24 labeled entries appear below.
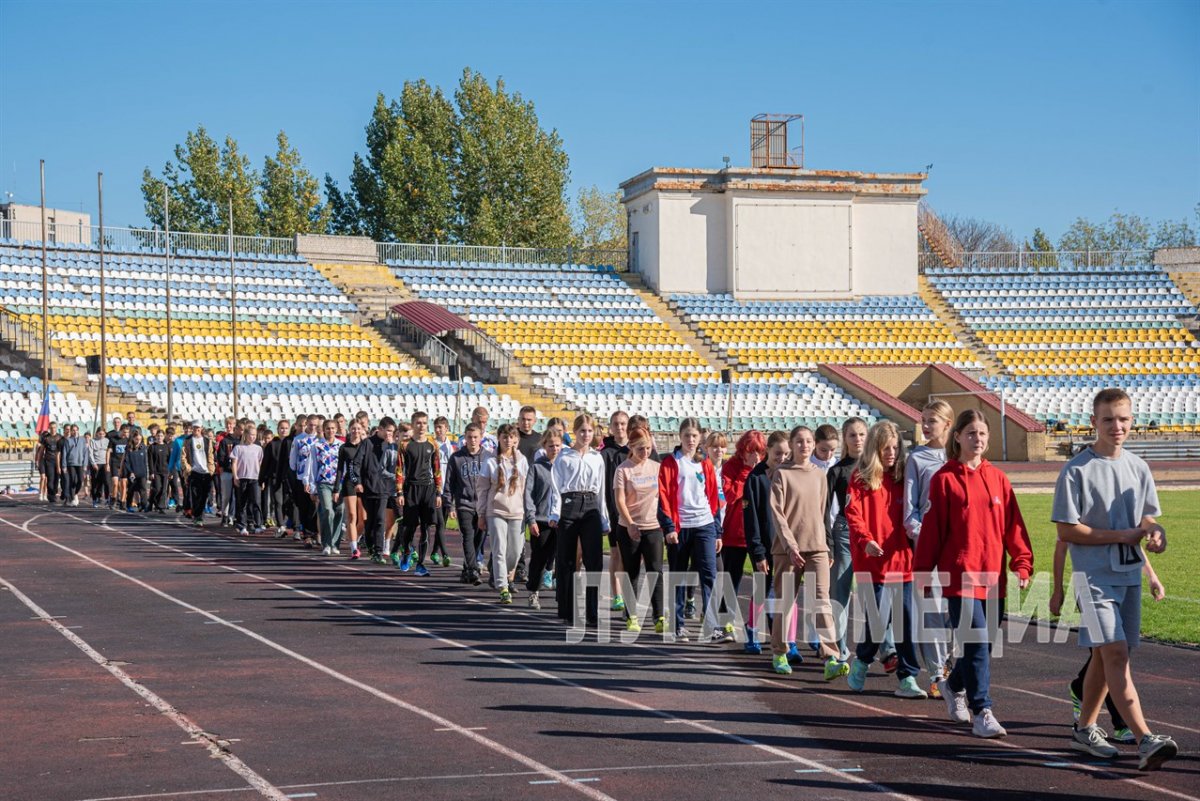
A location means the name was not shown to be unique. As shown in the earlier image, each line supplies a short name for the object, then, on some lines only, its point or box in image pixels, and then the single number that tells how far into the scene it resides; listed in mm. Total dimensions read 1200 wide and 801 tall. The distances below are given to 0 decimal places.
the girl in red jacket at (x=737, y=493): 12367
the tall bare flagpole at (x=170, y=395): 35950
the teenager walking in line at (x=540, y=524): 15016
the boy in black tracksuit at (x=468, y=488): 16531
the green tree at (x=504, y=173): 71875
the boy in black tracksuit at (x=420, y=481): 18219
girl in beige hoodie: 10938
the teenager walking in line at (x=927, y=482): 9695
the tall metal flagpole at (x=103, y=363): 34656
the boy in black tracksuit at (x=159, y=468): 28984
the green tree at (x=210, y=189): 72062
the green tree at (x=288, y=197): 73125
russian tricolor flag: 33938
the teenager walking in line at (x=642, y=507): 12875
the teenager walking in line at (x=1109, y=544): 7656
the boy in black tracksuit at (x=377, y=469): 19531
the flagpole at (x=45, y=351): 35625
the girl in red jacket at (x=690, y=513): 12547
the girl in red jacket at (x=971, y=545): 8492
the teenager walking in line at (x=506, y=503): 15461
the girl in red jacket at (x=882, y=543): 9891
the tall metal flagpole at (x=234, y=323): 37188
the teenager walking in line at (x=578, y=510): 13508
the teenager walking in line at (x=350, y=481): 20094
